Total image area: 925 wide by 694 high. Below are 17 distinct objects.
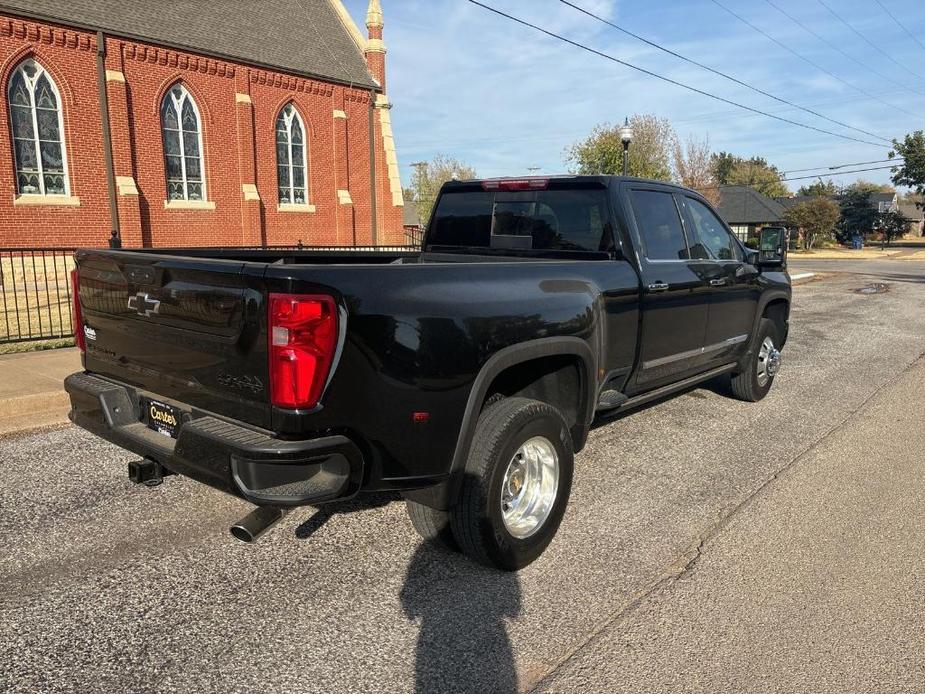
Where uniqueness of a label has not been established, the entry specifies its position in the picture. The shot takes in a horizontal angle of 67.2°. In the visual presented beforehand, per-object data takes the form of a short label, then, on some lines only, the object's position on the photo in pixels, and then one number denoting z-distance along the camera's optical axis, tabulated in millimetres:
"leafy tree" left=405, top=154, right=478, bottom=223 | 75812
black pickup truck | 2768
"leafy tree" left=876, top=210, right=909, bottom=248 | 68688
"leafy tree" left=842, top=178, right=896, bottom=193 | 94800
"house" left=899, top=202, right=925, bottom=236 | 96000
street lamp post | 18755
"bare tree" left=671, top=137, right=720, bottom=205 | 55156
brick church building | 17781
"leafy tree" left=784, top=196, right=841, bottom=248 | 54594
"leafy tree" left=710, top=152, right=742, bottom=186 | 105188
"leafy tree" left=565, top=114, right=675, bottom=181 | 45562
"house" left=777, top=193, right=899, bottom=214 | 67062
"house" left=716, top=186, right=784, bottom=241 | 61750
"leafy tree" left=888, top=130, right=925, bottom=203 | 66062
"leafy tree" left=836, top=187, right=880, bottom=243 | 67688
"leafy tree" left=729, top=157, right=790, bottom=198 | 82938
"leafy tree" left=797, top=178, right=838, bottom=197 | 85312
